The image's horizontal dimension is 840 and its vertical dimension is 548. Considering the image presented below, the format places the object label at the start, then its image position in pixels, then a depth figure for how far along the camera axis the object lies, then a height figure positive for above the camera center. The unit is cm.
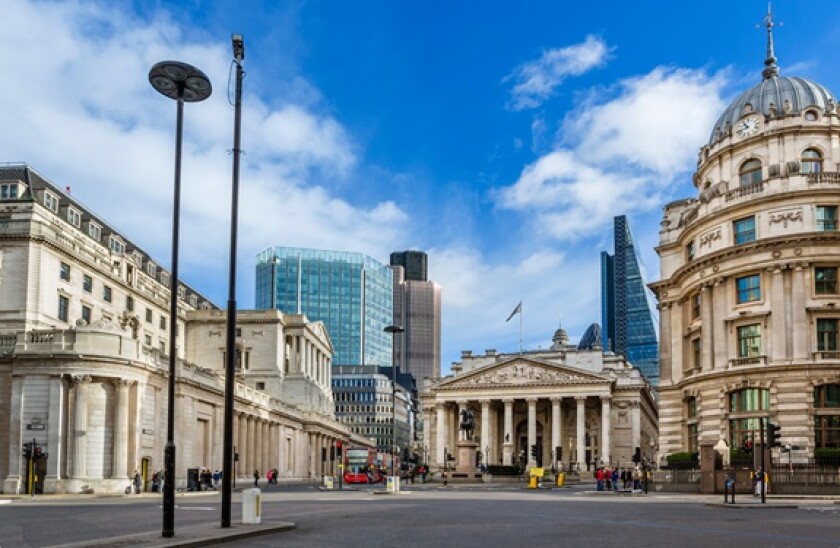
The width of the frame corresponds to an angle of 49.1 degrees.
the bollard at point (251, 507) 2178 -302
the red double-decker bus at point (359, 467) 9170 -983
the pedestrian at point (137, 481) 5203 -581
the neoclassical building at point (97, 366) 5050 +76
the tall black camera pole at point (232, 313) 2045 +153
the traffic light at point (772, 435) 4306 -250
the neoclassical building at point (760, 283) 5800 +662
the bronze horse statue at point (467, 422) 7775 -354
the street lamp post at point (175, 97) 1877 +618
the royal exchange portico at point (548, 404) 12575 -342
